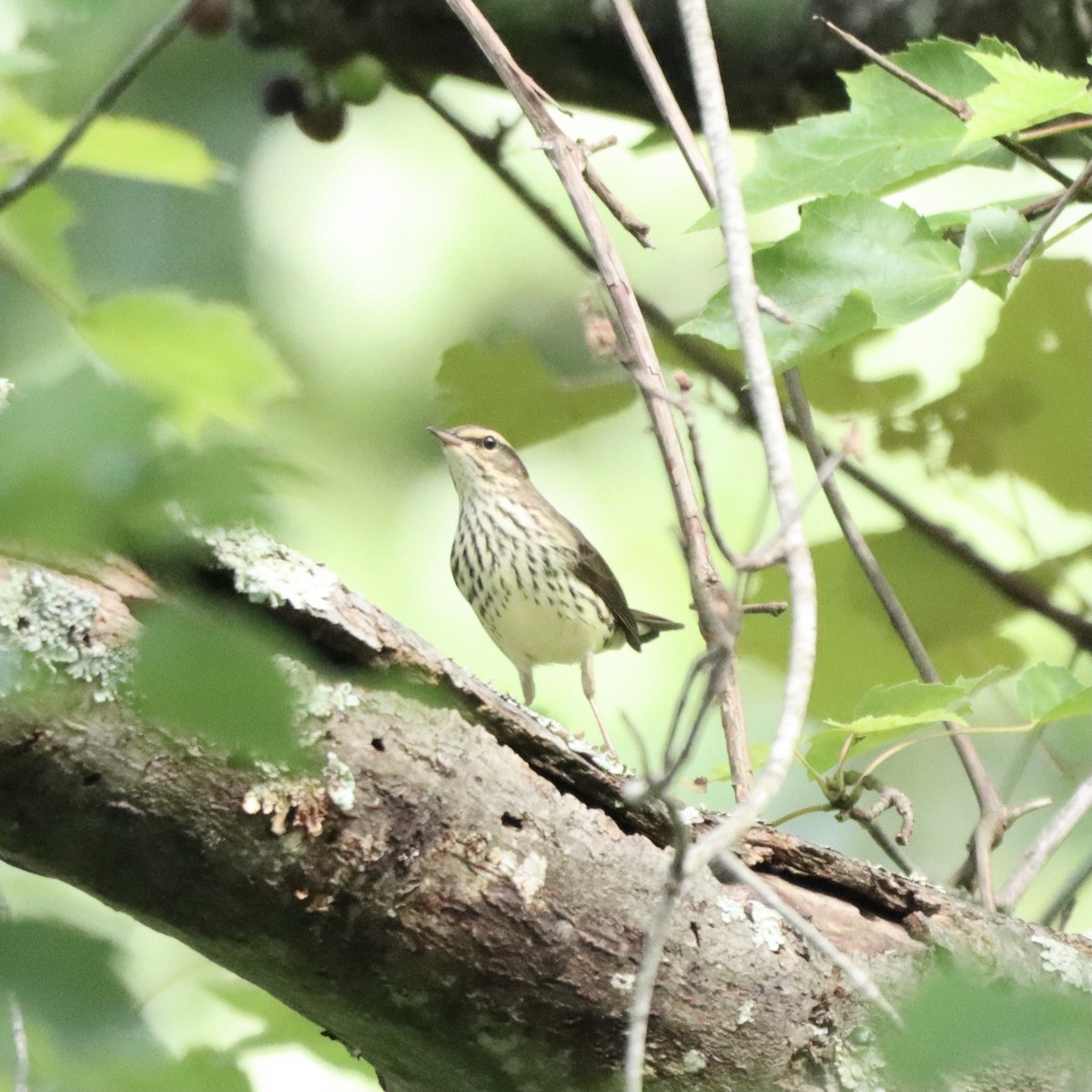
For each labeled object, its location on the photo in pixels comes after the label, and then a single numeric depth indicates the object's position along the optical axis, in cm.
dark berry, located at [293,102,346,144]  706
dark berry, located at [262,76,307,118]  699
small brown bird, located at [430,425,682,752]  862
